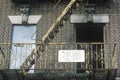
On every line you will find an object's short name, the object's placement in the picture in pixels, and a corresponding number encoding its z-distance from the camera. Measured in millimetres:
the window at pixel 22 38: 17078
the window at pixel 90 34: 18047
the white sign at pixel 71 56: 15656
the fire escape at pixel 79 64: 15797
